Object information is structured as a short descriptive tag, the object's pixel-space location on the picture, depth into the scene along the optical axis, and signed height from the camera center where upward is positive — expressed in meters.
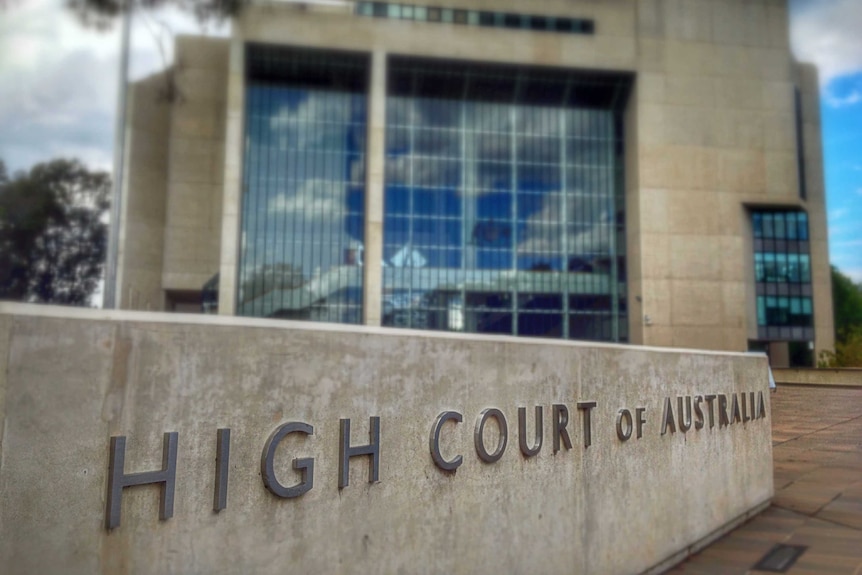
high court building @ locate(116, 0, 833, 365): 39.84 +9.81
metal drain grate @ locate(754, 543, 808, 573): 5.39 -1.59
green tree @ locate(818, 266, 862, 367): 58.73 +4.41
